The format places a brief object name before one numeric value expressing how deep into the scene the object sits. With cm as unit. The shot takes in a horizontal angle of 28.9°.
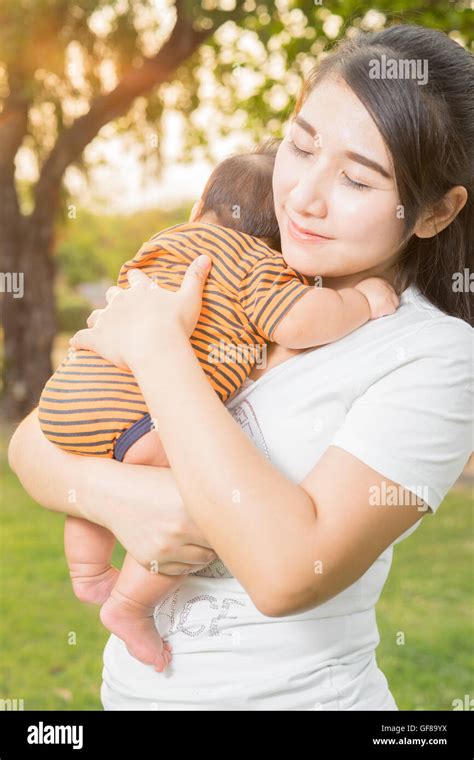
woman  131
